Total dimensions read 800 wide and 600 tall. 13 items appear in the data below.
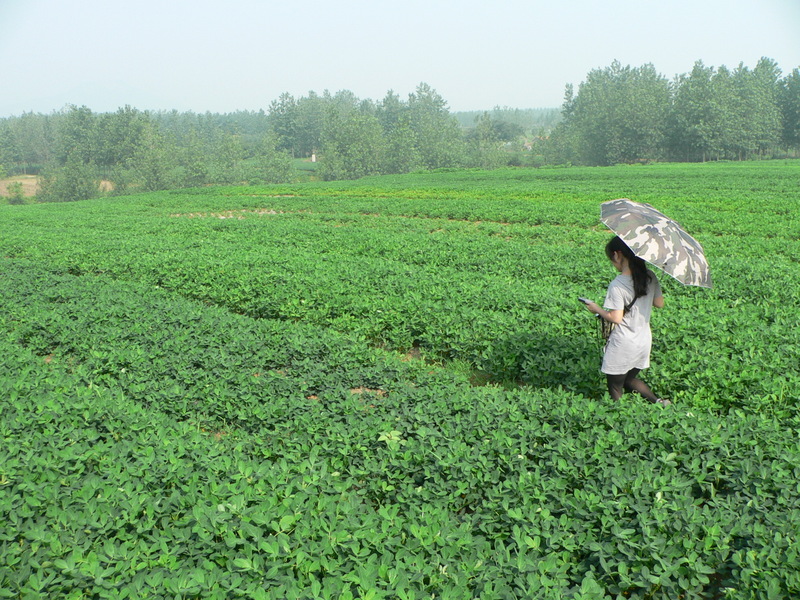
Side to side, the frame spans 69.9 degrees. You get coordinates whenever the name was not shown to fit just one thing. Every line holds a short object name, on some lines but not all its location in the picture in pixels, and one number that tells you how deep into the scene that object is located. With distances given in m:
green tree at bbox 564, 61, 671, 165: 76.88
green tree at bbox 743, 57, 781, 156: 72.81
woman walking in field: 5.32
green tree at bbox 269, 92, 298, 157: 123.69
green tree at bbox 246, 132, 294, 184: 71.75
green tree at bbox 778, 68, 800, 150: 78.06
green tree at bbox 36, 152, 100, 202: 66.12
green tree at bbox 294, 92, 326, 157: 124.19
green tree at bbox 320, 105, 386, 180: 77.44
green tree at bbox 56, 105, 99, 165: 87.88
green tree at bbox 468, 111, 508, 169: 83.69
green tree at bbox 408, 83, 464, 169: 87.50
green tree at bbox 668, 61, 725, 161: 71.56
